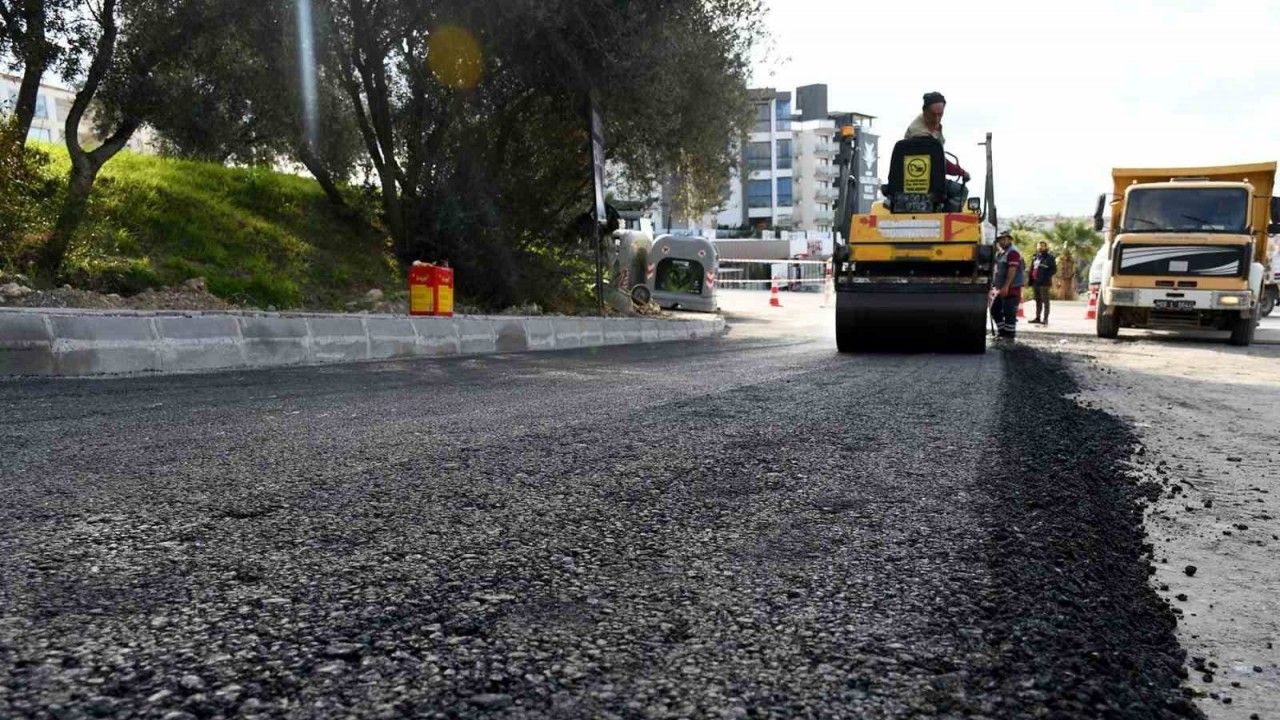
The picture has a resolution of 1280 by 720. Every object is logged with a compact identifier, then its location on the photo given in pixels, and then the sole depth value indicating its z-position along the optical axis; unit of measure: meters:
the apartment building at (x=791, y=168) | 97.62
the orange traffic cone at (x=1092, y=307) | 22.43
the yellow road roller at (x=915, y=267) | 11.13
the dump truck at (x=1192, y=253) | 14.72
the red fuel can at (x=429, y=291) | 11.95
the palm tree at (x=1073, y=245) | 36.03
